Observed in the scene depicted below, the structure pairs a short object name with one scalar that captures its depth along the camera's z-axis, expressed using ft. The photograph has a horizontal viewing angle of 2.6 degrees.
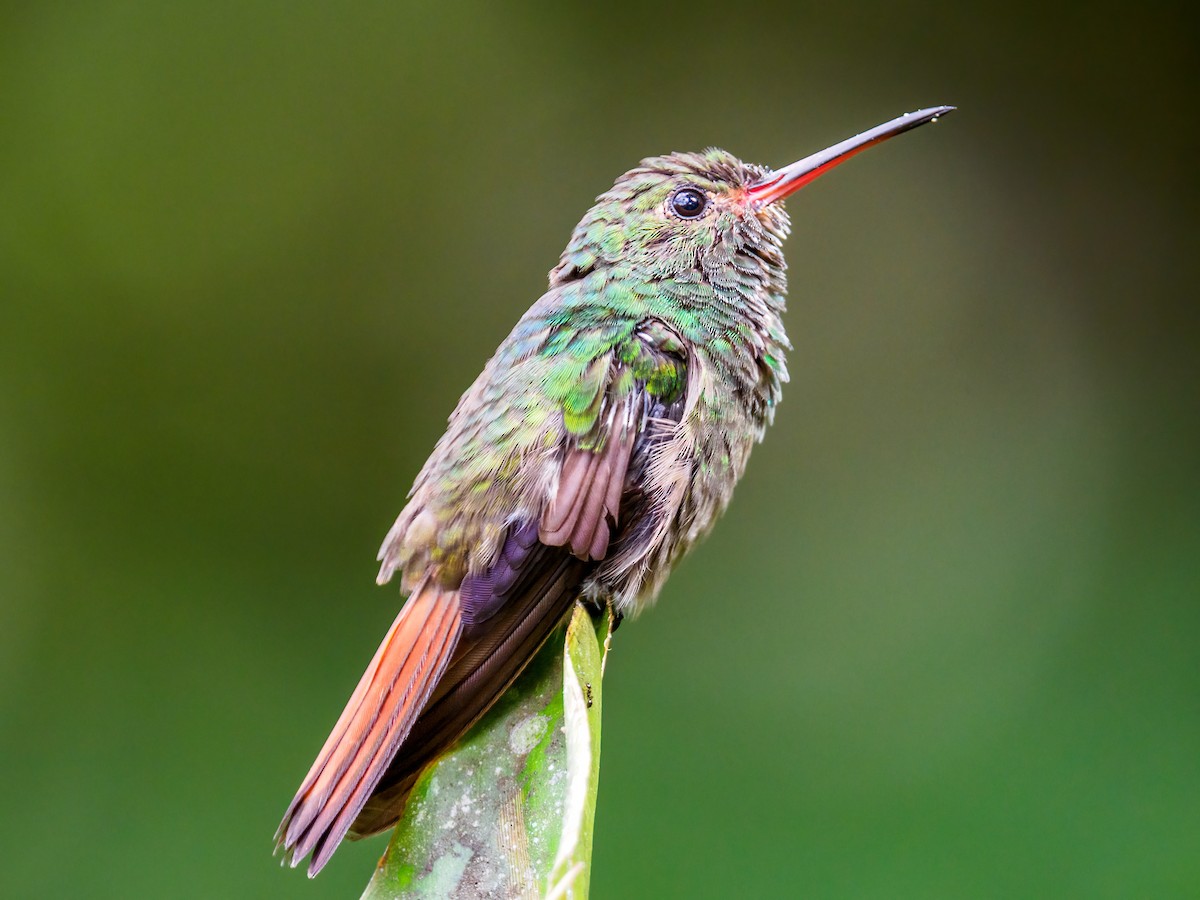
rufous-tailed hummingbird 8.26
